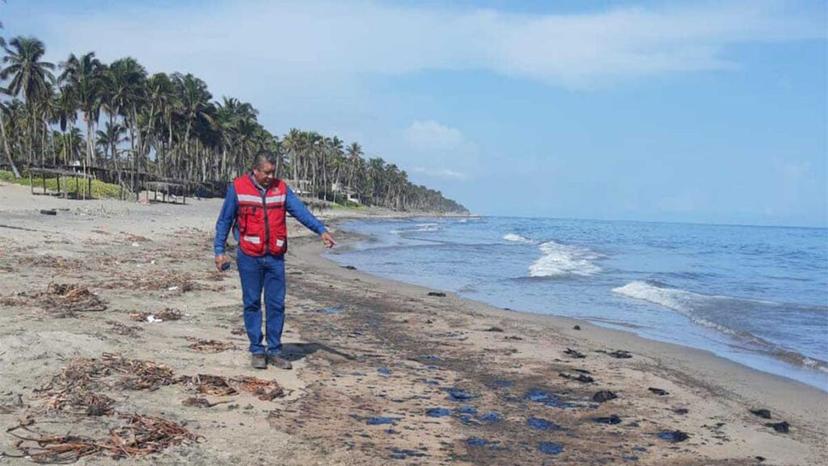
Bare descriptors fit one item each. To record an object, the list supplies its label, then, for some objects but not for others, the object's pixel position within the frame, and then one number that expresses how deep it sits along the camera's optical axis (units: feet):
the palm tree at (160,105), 232.32
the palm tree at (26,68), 210.38
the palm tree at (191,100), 246.88
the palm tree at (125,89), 214.05
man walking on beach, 20.75
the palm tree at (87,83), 208.23
